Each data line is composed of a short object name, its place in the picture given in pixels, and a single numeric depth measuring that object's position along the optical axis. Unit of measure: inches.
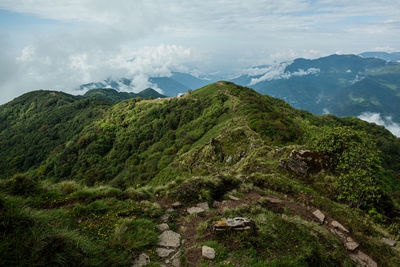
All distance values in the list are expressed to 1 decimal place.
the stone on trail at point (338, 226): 336.1
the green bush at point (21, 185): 278.8
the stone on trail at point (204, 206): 347.5
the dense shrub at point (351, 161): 414.0
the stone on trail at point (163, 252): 227.2
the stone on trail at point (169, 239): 247.2
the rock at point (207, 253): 220.2
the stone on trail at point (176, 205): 353.9
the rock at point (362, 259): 277.5
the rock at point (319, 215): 357.1
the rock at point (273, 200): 393.1
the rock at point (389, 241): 312.1
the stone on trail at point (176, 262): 215.2
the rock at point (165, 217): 302.7
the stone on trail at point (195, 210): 332.9
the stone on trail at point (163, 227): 277.4
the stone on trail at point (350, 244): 296.2
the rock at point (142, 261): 202.6
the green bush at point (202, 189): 378.9
